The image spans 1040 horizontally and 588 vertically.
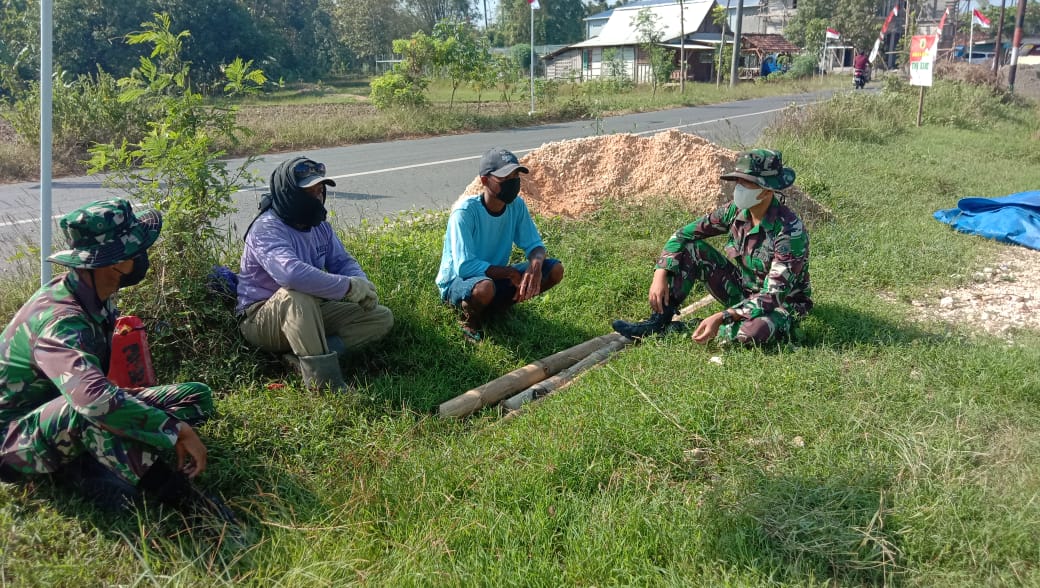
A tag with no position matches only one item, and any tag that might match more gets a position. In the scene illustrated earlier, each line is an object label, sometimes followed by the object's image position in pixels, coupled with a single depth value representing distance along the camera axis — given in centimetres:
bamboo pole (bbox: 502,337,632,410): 379
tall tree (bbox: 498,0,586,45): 6122
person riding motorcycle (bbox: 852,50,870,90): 2855
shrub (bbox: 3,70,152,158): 1053
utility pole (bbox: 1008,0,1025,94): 2106
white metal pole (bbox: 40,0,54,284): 312
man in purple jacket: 349
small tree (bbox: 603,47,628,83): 2973
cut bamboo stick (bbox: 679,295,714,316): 486
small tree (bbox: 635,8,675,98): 2922
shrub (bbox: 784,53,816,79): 4003
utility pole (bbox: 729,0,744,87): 2994
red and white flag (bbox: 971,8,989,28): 2623
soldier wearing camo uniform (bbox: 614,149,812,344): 405
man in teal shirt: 419
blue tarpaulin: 687
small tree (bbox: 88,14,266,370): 375
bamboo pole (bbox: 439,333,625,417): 364
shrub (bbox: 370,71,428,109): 1599
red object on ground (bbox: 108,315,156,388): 294
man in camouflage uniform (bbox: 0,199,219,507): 246
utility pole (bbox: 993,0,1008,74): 2647
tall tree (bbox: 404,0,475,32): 5898
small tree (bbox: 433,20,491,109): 1662
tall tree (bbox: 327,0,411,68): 4966
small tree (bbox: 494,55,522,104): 1875
